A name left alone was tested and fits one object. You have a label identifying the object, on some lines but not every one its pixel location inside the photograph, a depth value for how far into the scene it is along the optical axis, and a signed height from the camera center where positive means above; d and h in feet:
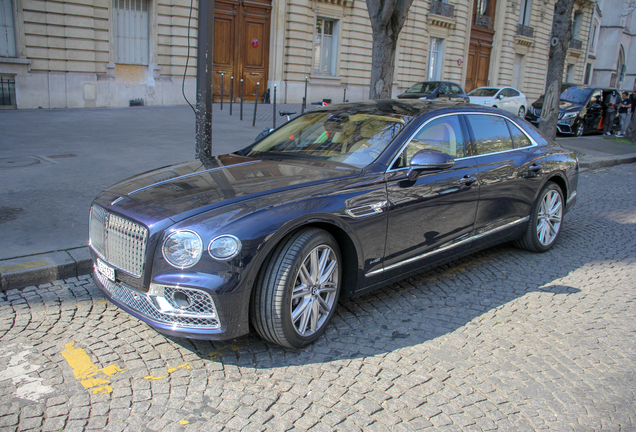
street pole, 18.45 +0.21
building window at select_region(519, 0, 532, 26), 123.54 +21.37
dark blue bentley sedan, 9.95 -2.63
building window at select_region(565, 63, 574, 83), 148.15 +9.68
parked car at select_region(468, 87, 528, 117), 70.69 +0.87
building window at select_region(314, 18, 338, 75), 81.51 +6.95
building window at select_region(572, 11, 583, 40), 147.02 +22.66
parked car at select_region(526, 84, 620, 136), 62.28 +0.08
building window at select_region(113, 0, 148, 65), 59.16 +5.29
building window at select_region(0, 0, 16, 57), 50.91 +3.83
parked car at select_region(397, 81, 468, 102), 68.33 +1.28
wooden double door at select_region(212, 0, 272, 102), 69.41 +5.48
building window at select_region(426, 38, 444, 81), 102.27 +7.75
